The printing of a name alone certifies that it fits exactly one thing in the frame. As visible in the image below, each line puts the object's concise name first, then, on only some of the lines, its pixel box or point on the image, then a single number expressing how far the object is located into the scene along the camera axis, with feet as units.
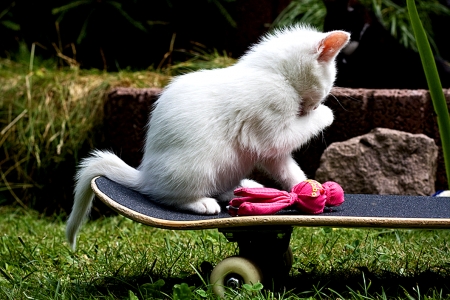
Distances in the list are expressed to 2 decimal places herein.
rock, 6.85
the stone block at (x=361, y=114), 7.07
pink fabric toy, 4.95
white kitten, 5.08
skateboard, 4.82
